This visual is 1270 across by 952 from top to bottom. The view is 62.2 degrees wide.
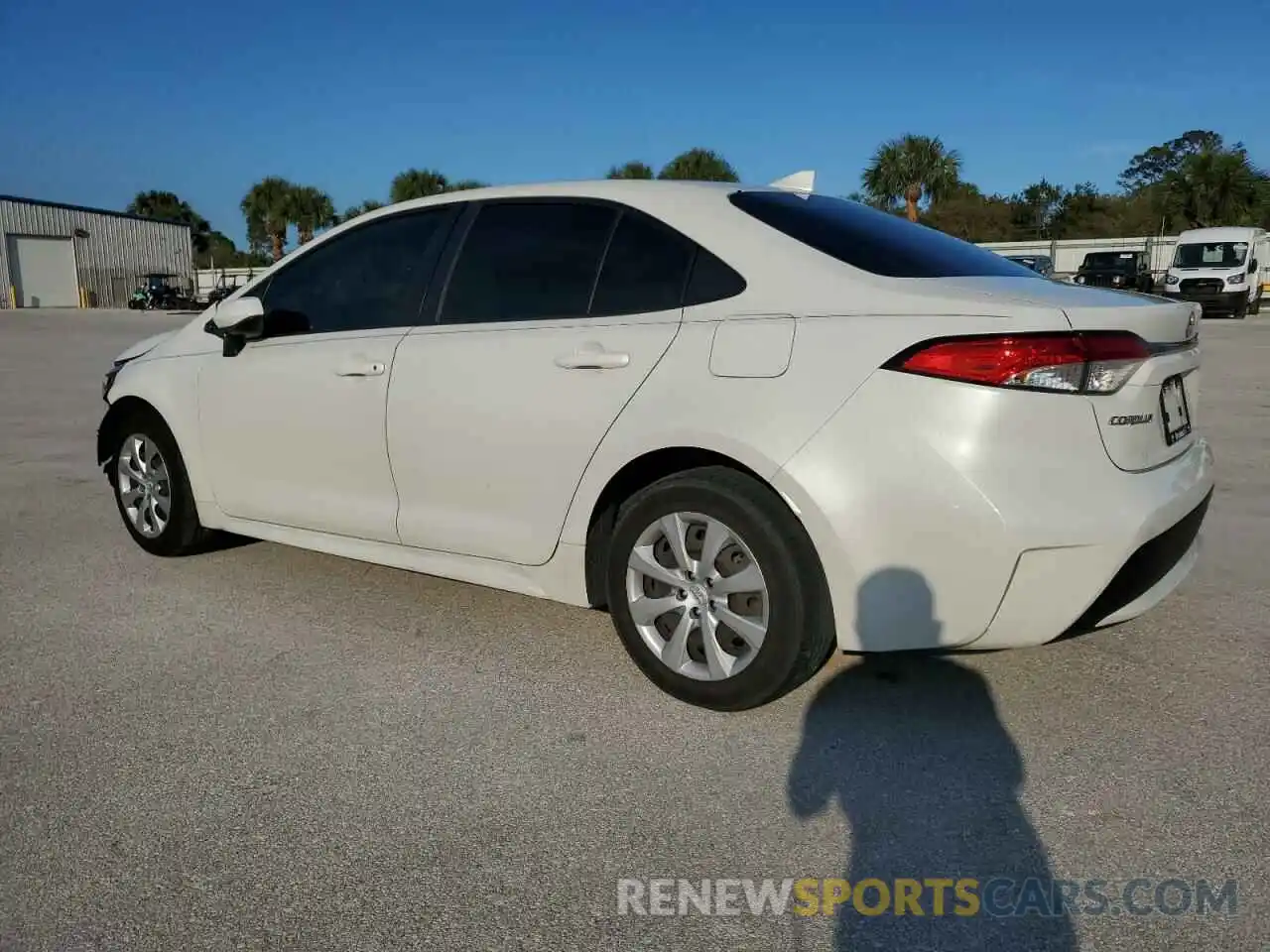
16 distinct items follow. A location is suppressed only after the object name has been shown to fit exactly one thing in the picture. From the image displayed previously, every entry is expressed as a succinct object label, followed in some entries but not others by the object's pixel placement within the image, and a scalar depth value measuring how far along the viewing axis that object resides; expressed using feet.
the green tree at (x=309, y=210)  192.03
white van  90.53
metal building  159.33
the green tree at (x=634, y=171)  151.66
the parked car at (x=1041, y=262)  103.64
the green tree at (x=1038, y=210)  225.15
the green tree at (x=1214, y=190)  163.63
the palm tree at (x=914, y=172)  169.48
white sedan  9.07
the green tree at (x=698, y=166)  154.24
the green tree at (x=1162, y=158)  296.08
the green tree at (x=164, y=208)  287.07
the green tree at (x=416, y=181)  176.55
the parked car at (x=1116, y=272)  107.76
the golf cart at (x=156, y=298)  152.97
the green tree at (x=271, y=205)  192.03
